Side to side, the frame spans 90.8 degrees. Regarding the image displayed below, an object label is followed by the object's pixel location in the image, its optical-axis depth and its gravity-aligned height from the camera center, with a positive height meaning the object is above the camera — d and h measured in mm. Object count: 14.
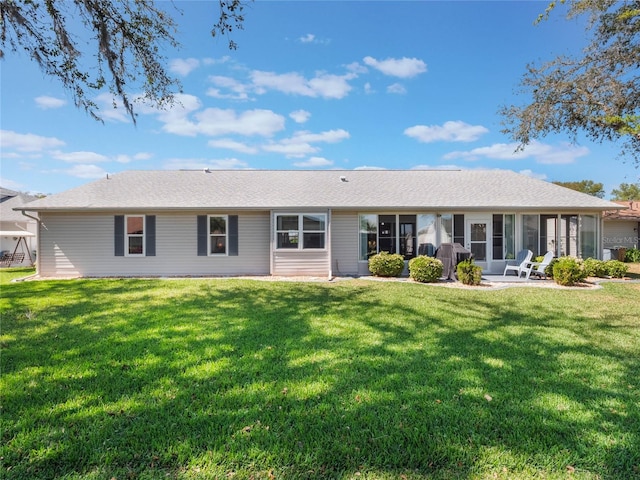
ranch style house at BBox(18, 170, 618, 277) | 11820 +465
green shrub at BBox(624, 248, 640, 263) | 16847 -1008
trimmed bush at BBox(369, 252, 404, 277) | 11398 -917
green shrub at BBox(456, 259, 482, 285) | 10039 -1110
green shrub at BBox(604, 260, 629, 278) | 11297 -1132
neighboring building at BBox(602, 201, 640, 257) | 19234 +332
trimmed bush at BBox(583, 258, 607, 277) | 11258 -1059
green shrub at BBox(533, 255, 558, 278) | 11086 -1100
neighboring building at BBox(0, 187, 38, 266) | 17988 +731
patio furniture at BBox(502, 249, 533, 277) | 11344 -933
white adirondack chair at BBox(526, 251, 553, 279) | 10875 -959
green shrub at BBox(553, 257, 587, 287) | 9891 -1083
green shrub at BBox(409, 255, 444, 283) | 10512 -1007
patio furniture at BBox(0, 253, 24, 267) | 16438 -830
